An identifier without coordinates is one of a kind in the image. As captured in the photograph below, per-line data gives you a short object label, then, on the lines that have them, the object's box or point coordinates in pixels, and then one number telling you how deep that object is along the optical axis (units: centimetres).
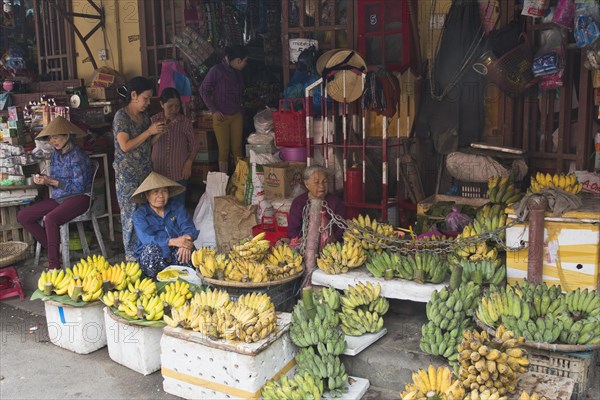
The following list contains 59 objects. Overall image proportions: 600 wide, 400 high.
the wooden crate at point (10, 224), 750
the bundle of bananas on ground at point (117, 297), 506
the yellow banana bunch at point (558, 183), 519
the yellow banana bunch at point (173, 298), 505
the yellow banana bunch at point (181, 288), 519
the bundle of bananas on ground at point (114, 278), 544
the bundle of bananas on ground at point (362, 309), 466
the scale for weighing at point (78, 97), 908
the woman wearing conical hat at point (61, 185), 687
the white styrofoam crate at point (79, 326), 533
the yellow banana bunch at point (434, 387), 361
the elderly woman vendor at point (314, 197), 573
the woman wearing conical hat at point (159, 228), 583
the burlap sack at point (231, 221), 741
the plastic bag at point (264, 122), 777
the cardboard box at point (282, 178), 717
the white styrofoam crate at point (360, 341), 445
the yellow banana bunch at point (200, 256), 550
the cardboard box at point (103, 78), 934
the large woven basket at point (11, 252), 652
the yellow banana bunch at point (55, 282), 538
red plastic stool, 663
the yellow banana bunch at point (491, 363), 366
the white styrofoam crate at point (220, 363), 422
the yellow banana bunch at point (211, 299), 477
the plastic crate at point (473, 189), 647
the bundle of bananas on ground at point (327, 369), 416
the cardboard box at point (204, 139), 842
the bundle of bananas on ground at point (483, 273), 473
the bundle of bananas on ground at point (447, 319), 422
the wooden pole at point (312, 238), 542
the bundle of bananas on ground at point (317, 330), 439
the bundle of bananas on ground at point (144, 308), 488
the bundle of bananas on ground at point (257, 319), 429
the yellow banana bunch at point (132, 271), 557
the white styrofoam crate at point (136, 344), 490
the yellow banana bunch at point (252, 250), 552
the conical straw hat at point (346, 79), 675
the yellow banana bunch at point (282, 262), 526
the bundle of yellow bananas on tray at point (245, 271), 512
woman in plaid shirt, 690
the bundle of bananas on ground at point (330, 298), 486
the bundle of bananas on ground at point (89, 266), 567
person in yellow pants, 789
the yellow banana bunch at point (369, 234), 525
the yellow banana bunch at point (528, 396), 353
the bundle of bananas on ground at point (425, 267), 483
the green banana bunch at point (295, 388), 398
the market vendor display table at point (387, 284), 478
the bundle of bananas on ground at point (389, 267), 494
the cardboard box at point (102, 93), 932
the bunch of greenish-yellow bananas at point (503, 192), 581
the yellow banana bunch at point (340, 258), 521
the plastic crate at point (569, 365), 395
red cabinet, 697
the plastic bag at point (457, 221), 600
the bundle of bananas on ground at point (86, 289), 526
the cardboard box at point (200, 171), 845
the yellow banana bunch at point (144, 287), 522
